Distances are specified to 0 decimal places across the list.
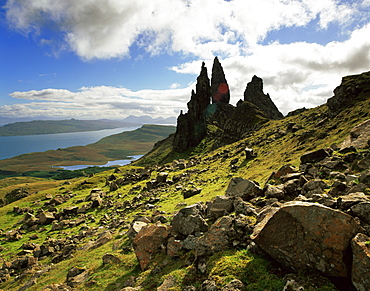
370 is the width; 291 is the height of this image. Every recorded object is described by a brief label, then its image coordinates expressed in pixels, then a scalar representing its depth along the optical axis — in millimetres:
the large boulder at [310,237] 8016
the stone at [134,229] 19469
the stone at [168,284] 10875
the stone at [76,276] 16036
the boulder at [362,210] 9094
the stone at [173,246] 14484
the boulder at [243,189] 18109
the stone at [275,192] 15900
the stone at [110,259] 17131
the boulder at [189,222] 15445
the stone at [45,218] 40312
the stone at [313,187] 13927
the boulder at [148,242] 15164
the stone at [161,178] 52856
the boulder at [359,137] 21028
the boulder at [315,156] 22675
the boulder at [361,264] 6862
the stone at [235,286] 8655
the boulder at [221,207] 16328
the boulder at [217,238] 11836
